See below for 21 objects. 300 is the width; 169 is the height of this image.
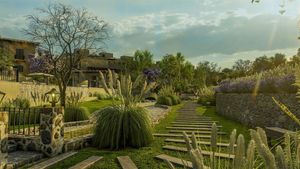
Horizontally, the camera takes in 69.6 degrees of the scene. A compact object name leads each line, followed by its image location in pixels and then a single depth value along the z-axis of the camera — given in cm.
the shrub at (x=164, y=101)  1544
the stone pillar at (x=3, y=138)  326
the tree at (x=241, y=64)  3338
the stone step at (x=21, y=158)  366
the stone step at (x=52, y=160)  360
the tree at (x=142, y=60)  3473
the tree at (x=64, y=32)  1212
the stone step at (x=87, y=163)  351
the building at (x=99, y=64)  3159
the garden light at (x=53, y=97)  475
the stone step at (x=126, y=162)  358
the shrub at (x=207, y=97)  1586
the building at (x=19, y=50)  2708
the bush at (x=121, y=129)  460
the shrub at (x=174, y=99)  1636
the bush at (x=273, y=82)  569
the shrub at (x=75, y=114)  749
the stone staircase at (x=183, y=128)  442
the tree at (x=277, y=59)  2561
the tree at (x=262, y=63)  2638
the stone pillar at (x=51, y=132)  421
